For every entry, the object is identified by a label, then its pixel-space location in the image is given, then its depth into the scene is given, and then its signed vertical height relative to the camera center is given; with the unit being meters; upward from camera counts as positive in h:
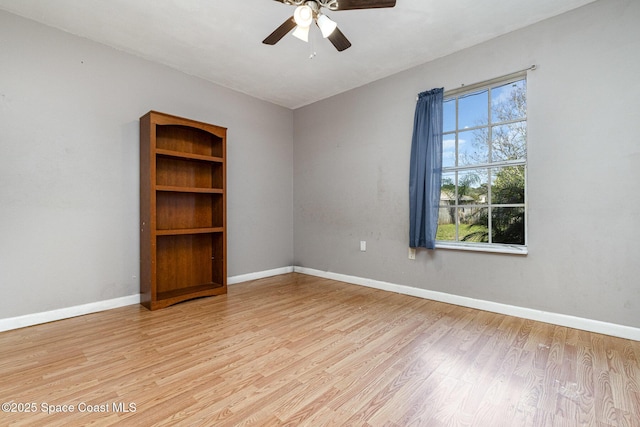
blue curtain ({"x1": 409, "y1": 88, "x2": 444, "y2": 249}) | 3.19 +0.51
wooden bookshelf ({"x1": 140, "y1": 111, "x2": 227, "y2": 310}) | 2.98 +0.04
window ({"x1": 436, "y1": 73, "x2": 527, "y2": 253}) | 2.81 +0.48
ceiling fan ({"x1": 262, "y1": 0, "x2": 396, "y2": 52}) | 1.97 +1.45
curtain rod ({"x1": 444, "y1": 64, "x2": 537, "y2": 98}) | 2.72 +1.35
